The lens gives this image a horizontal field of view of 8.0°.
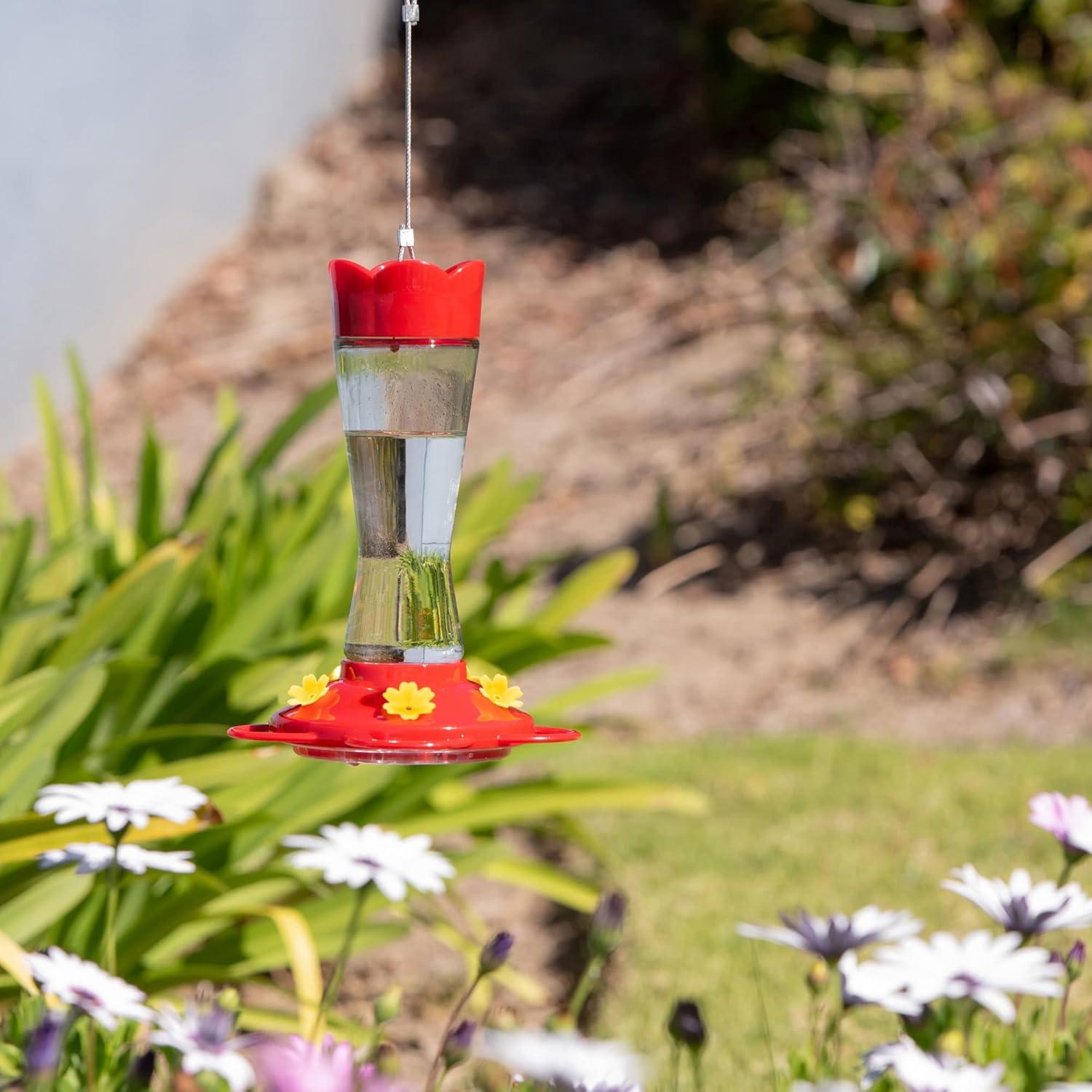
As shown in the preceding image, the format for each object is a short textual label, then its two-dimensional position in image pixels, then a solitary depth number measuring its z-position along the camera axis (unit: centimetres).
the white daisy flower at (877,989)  313
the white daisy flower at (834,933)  317
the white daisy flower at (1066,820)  318
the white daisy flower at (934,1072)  304
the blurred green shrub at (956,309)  802
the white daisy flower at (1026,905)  315
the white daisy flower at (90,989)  308
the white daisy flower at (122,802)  314
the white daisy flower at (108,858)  316
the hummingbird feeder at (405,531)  303
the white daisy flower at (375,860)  316
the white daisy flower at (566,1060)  307
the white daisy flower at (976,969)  309
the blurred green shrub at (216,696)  352
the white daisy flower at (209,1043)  305
